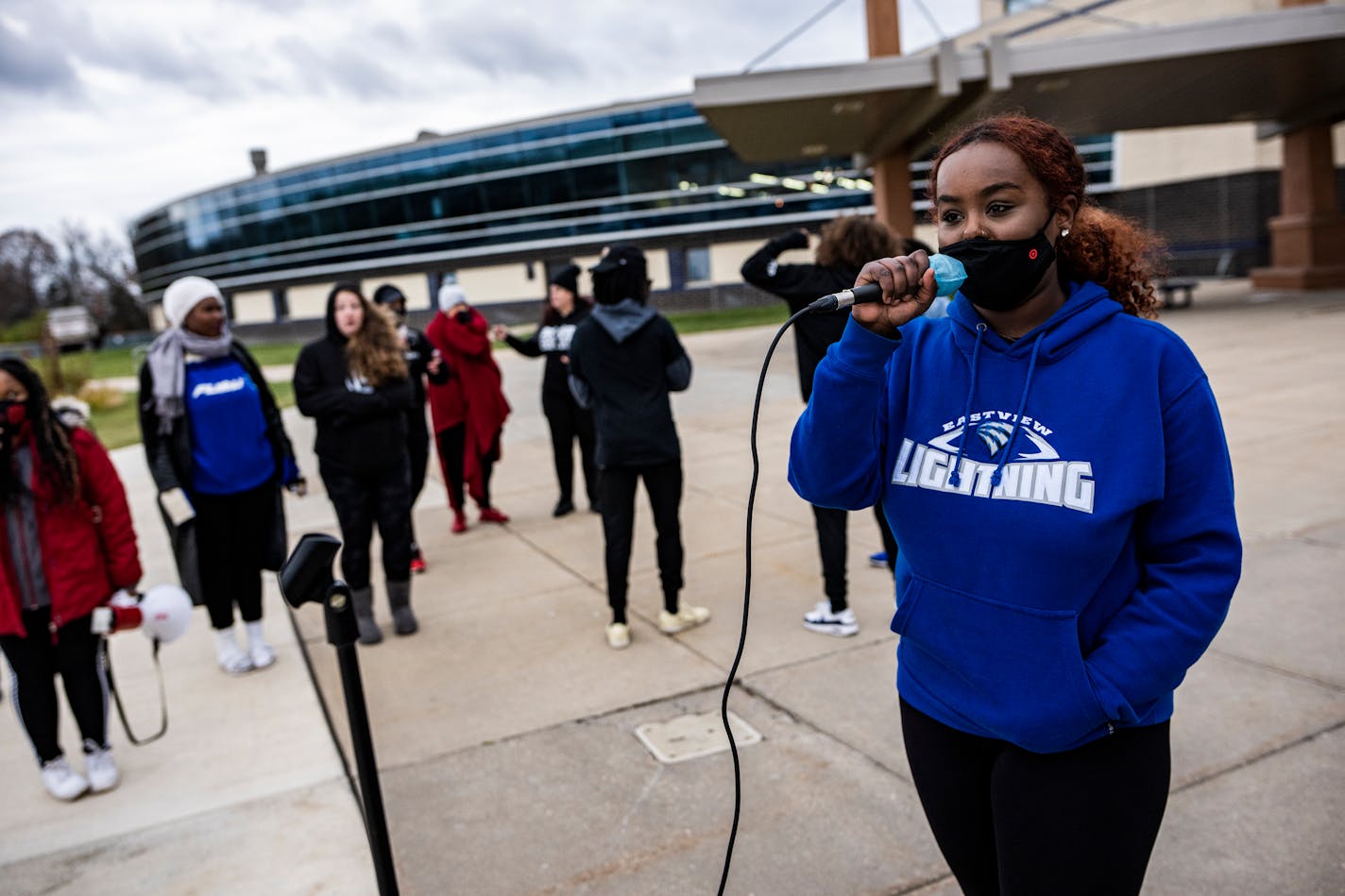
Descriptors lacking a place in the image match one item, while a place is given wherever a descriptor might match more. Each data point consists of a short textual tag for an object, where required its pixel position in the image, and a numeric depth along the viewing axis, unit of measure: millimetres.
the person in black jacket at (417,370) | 6223
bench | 20562
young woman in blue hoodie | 1527
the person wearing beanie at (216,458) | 4672
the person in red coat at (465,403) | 7332
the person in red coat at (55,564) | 3645
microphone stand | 2250
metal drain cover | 3742
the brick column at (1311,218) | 21172
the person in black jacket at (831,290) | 4703
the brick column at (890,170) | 15703
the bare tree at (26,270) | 82188
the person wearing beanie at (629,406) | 4797
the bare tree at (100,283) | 83875
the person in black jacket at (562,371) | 7246
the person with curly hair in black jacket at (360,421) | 5098
